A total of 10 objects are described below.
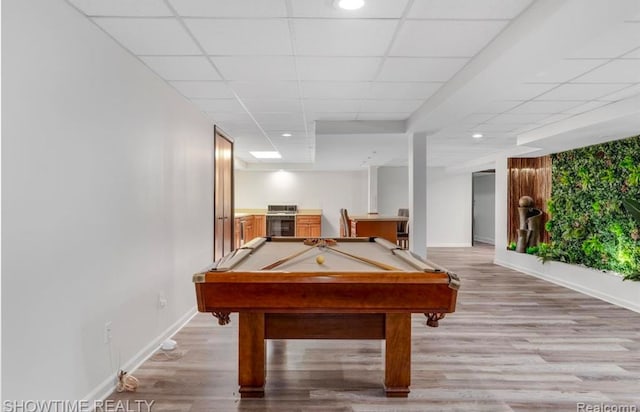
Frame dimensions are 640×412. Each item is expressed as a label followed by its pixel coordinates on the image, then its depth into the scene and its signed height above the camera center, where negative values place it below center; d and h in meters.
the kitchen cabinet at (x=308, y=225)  10.70 -0.62
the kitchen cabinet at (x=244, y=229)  8.47 -0.63
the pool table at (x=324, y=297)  2.04 -0.50
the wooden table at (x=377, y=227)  6.69 -0.42
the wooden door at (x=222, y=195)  5.13 +0.10
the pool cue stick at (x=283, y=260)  2.42 -0.40
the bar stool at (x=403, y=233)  7.53 -0.59
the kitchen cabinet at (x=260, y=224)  10.57 -0.59
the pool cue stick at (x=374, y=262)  2.36 -0.40
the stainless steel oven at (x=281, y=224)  10.56 -0.58
